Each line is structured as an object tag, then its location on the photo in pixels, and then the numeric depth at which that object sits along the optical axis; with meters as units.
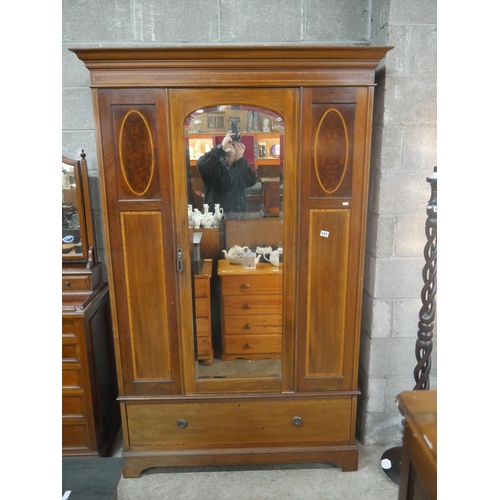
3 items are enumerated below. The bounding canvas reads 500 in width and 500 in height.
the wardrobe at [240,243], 1.44
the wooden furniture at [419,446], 0.64
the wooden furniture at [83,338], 1.69
